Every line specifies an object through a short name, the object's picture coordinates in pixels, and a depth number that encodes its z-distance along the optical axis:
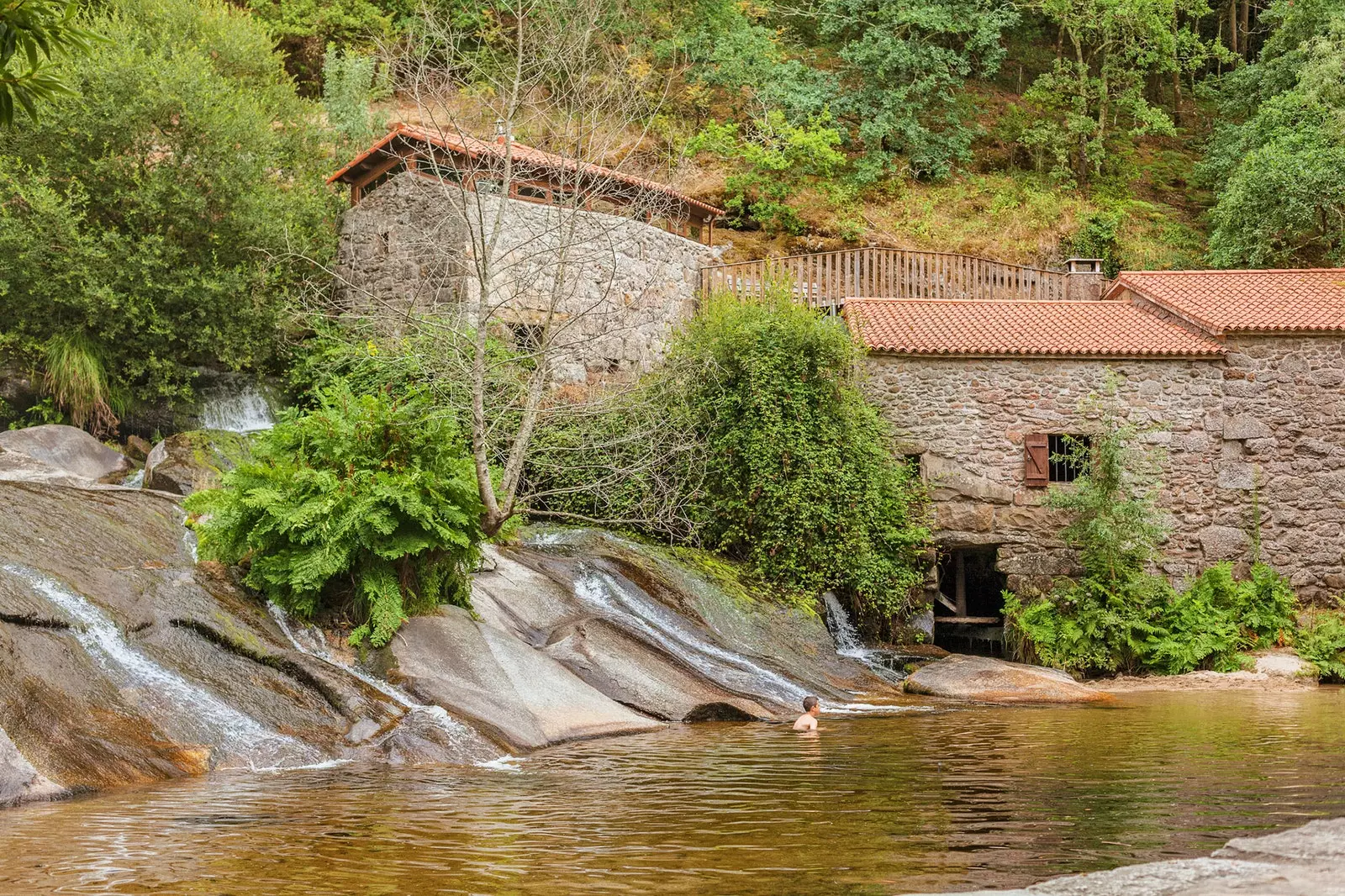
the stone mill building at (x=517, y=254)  20.09
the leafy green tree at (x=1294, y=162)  24.03
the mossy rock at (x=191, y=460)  16.22
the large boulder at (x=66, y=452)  16.81
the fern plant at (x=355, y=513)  11.09
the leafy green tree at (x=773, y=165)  29.02
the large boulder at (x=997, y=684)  14.63
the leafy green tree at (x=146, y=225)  18.75
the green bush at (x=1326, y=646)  17.56
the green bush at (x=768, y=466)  17.69
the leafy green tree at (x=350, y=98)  26.19
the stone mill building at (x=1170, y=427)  19.44
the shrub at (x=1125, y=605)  17.94
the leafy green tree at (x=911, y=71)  30.66
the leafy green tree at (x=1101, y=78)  30.94
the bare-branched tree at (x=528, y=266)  13.50
